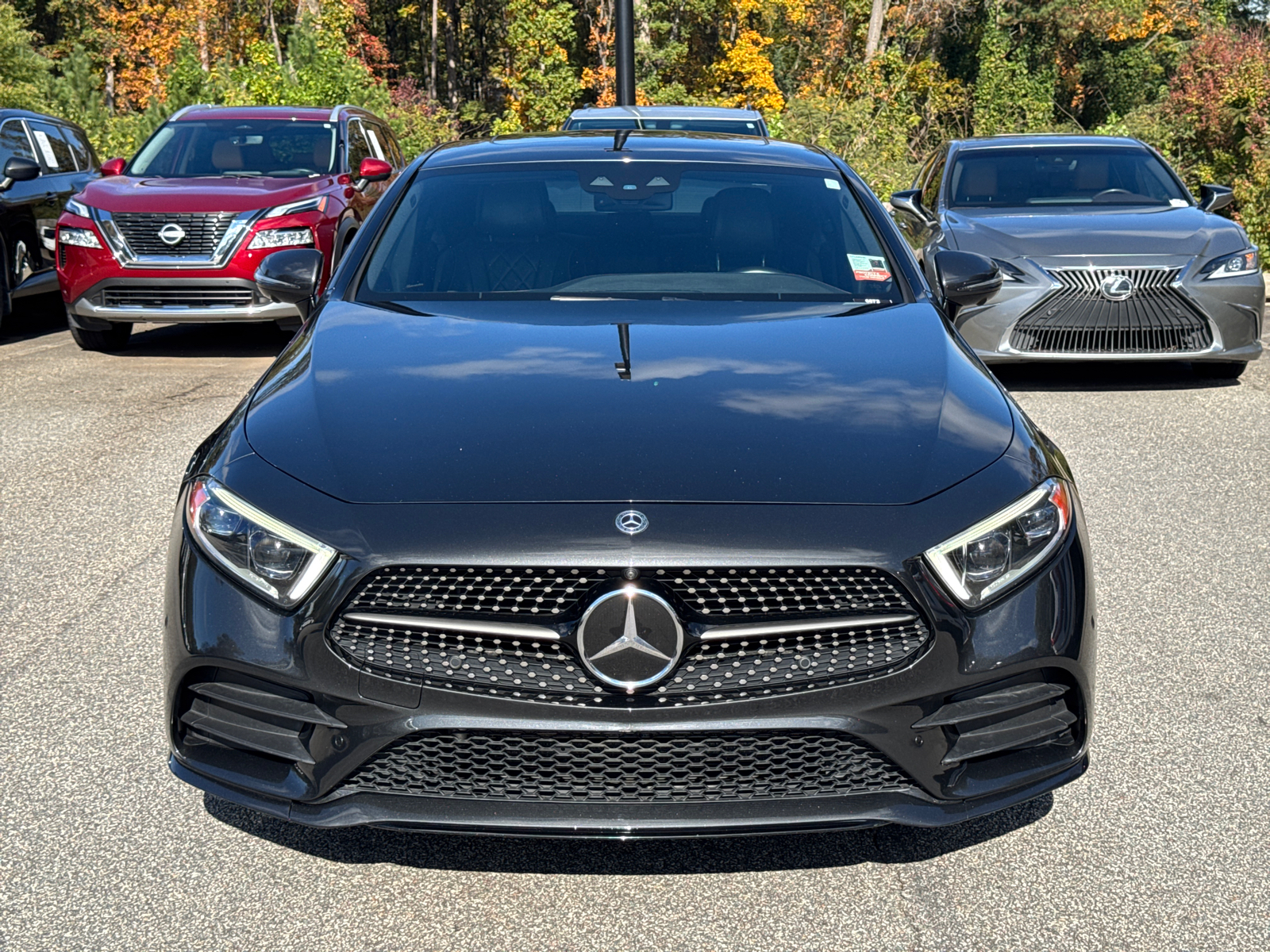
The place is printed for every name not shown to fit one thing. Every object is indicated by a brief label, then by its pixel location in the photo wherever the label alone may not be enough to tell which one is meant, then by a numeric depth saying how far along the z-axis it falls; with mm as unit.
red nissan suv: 9992
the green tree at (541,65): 42625
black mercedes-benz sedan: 2676
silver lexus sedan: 8625
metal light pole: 15422
